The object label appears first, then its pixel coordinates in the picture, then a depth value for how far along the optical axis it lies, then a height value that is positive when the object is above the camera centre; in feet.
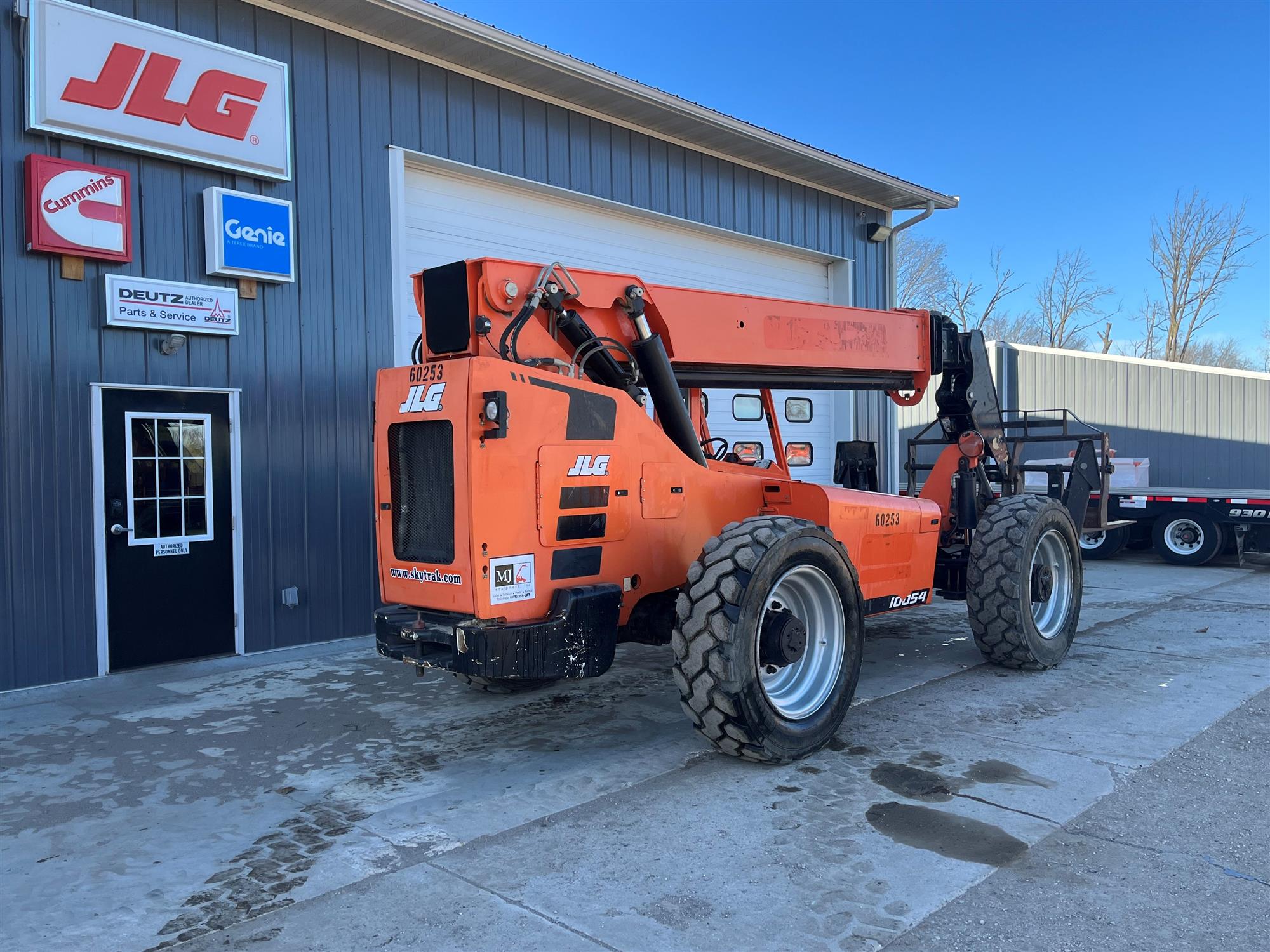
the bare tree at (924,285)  128.06 +23.44
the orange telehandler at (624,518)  15.71 -1.00
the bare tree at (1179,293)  119.65 +20.30
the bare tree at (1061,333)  132.67 +17.32
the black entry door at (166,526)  24.38 -1.38
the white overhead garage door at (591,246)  31.17 +8.31
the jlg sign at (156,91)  22.98 +9.66
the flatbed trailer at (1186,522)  45.83 -3.21
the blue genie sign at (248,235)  25.66 +6.39
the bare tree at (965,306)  127.24 +20.17
